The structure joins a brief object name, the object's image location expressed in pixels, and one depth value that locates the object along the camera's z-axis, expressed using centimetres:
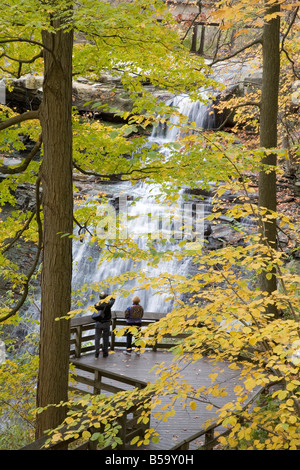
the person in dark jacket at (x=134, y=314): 1984
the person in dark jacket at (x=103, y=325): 1927
